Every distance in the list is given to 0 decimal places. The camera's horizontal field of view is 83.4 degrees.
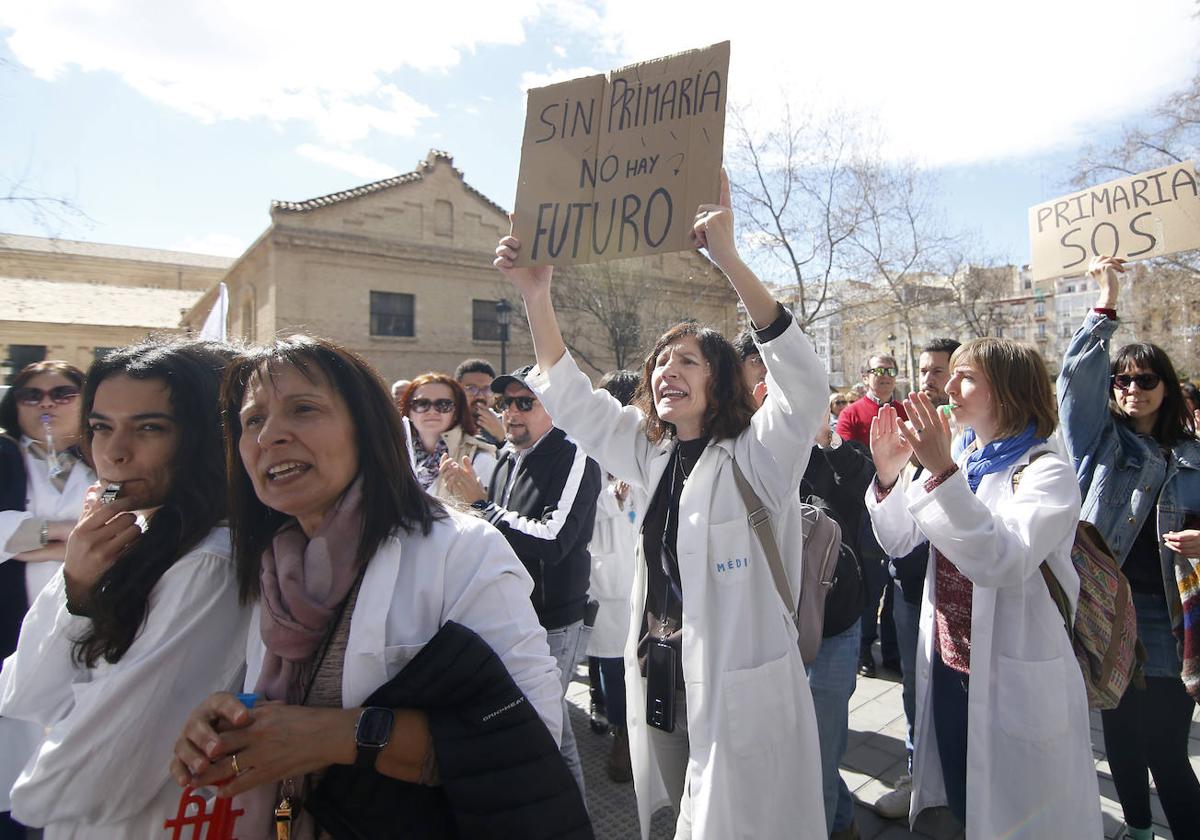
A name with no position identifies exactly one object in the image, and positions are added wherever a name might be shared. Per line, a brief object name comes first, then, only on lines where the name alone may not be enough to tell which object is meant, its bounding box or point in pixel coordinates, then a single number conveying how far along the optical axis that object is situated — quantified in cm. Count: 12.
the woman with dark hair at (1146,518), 262
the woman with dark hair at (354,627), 123
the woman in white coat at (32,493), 222
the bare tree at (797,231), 1436
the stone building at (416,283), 2105
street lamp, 1605
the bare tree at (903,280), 1475
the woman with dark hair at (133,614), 138
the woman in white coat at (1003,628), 212
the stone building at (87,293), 2381
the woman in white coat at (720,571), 205
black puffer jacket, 125
